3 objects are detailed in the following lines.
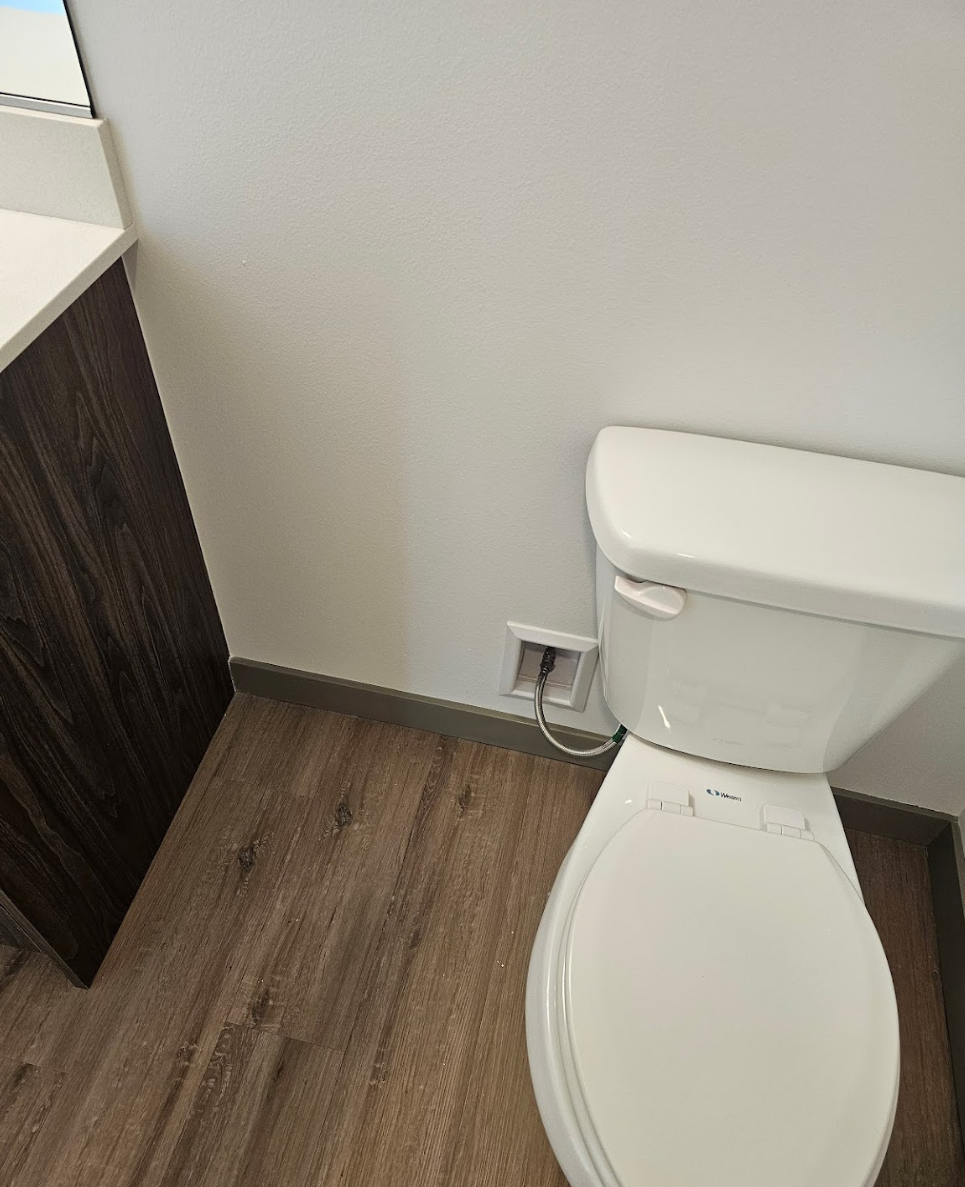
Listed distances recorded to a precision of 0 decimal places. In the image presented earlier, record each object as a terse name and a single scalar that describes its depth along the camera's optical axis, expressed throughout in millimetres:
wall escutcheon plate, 1229
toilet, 778
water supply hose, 1264
